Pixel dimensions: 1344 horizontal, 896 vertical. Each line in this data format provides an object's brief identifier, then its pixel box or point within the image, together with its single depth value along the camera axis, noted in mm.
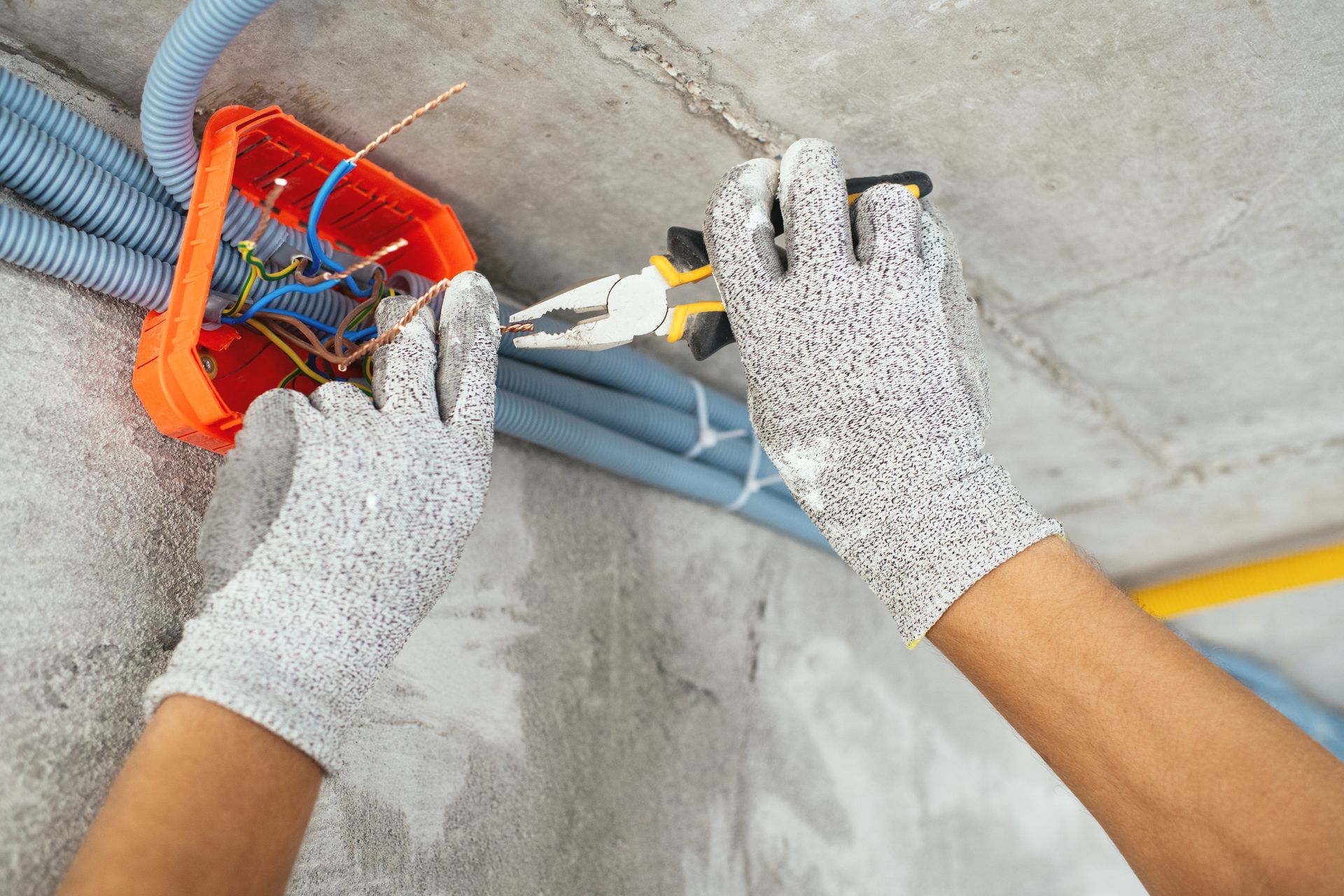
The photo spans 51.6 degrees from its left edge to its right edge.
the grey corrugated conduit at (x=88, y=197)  475
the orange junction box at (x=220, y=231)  478
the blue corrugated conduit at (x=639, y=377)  617
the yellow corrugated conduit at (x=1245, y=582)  809
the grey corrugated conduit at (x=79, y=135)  481
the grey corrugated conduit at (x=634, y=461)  583
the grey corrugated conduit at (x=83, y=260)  470
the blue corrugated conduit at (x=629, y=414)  599
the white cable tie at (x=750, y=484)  709
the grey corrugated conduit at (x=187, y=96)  458
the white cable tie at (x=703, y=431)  688
